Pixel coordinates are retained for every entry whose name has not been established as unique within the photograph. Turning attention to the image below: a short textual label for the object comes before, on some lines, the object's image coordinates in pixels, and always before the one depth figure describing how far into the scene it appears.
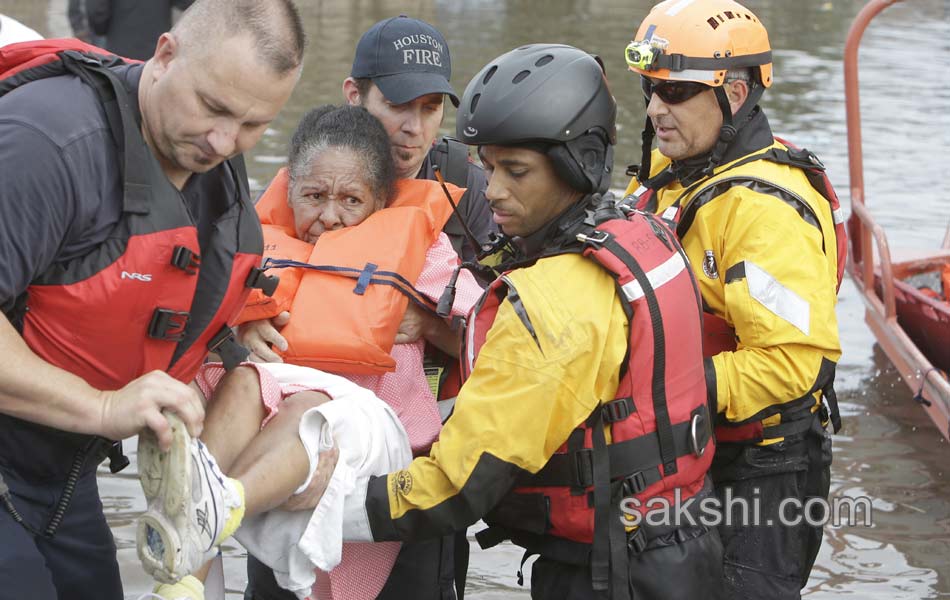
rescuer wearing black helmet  6.21
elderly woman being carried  5.78
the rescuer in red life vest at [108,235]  5.54
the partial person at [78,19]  18.67
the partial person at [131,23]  17.25
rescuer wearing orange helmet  7.87
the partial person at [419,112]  8.07
